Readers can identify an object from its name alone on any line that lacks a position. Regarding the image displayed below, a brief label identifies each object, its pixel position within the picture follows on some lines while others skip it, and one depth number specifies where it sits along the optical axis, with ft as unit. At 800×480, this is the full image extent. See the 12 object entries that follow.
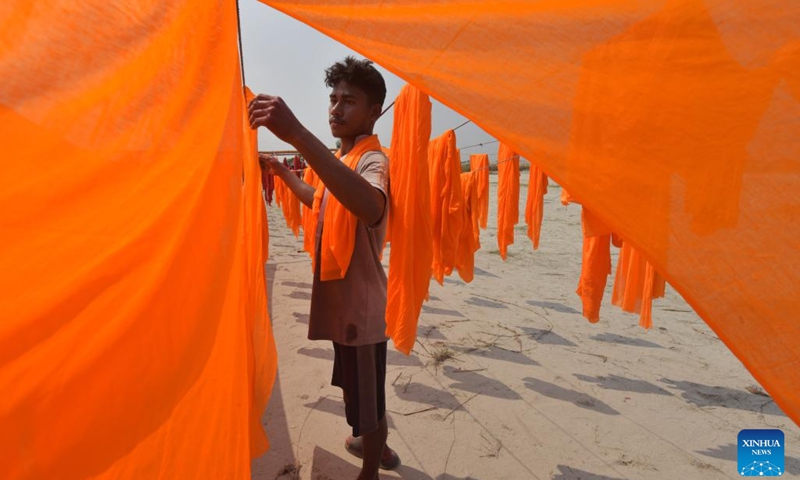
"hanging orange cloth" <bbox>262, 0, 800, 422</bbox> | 2.40
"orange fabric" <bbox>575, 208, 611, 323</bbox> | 10.38
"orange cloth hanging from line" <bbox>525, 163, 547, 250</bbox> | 12.91
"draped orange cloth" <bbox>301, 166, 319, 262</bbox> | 8.20
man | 5.24
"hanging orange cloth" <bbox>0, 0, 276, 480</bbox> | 2.28
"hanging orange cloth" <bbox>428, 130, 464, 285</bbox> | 10.77
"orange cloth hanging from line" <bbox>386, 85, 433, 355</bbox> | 6.11
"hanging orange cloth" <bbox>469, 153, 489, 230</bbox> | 15.58
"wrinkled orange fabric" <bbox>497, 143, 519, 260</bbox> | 14.21
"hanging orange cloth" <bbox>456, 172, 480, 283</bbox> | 12.42
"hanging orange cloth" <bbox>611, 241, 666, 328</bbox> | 10.06
